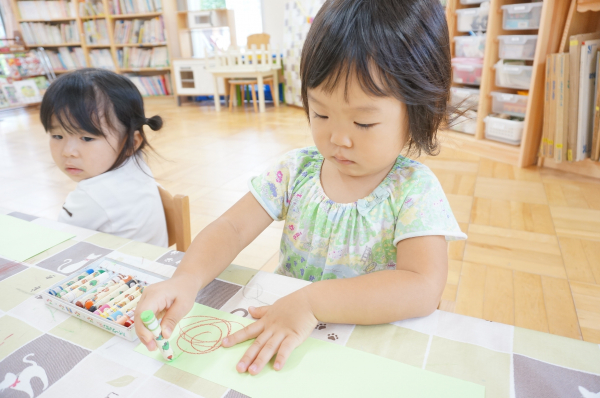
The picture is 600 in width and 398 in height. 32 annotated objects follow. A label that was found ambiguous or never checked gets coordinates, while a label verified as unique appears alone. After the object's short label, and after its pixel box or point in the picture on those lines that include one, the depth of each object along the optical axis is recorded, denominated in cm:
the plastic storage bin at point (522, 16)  195
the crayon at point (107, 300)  43
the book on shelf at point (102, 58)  463
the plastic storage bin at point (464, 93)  235
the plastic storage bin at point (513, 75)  205
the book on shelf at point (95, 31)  454
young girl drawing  42
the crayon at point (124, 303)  42
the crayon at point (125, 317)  41
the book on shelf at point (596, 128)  174
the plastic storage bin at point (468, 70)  232
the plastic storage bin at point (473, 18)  222
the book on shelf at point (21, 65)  436
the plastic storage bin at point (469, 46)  227
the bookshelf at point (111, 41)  438
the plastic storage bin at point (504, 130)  210
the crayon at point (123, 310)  42
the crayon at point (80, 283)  45
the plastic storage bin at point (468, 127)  241
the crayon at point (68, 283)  45
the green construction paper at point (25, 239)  57
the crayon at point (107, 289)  43
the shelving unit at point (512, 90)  186
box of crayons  41
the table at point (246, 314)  34
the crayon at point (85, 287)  44
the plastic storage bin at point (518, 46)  200
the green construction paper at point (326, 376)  34
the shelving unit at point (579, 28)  179
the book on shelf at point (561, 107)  180
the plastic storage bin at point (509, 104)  211
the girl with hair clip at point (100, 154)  83
